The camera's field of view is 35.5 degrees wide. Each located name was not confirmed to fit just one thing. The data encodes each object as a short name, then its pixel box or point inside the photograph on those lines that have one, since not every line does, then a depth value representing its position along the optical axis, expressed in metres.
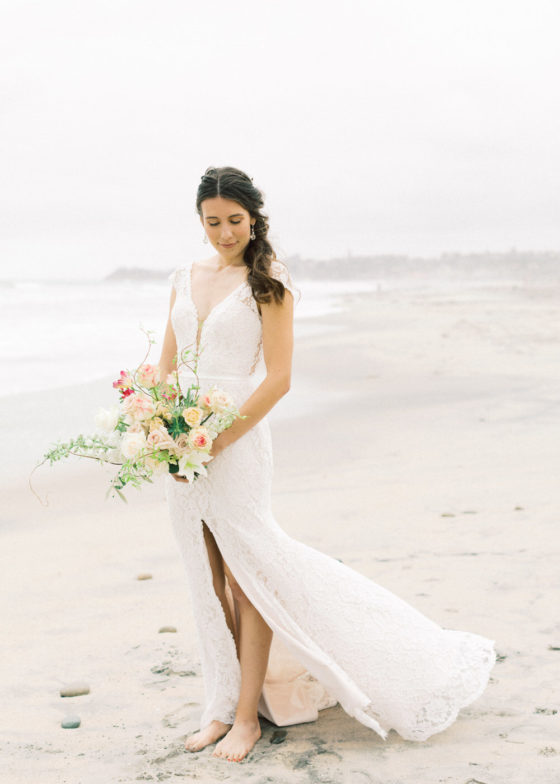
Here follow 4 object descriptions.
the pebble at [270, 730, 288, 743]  3.31
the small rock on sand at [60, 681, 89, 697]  3.82
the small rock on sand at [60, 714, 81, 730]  3.54
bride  3.17
